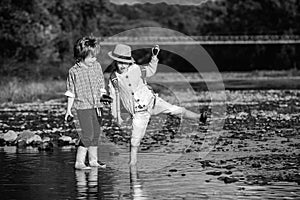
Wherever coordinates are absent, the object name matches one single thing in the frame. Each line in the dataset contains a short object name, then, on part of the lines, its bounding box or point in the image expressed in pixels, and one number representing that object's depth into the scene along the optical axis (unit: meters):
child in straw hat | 15.39
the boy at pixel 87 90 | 15.73
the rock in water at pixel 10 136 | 20.14
